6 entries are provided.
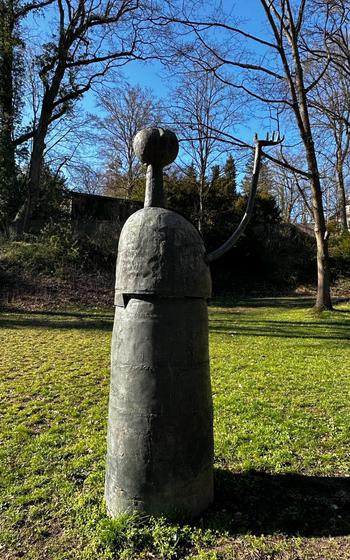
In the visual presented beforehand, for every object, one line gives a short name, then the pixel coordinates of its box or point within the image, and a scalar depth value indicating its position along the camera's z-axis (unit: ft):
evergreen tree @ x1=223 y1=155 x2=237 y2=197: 83.35
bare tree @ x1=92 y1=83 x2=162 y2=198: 101.19
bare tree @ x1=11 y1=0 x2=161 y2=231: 64.85
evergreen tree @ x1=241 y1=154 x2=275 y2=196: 93.90
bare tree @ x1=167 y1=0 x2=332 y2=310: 43.78
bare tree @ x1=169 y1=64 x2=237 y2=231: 74.95
